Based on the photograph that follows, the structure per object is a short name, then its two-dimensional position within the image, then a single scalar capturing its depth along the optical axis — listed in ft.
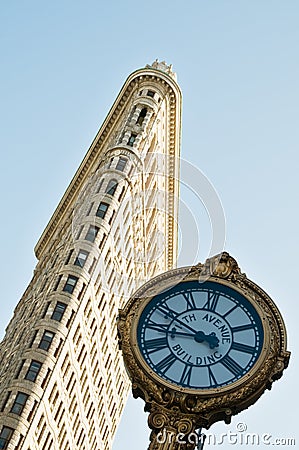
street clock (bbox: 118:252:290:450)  34.35
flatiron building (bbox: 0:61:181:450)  189.88
